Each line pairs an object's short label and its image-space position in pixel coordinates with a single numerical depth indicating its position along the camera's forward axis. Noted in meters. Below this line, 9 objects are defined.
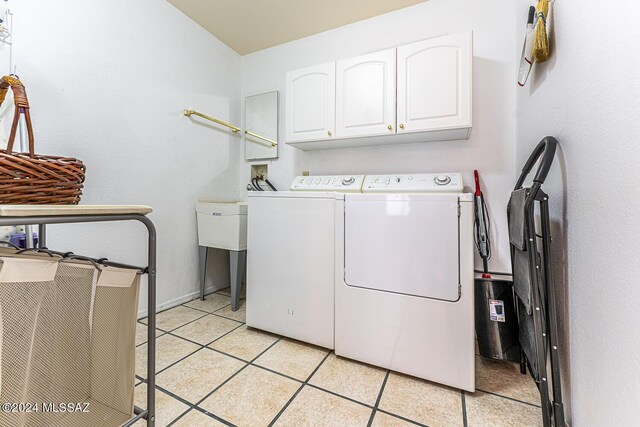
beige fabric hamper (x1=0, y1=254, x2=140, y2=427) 0.71
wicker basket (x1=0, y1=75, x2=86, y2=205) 0.65
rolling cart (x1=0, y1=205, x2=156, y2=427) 0.58
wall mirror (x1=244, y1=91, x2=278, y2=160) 2.58
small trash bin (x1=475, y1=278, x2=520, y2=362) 1.39
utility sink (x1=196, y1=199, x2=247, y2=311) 2.12
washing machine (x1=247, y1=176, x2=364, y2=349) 1.59
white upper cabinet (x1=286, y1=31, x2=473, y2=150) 1.59
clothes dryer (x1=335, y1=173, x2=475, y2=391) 1.26
